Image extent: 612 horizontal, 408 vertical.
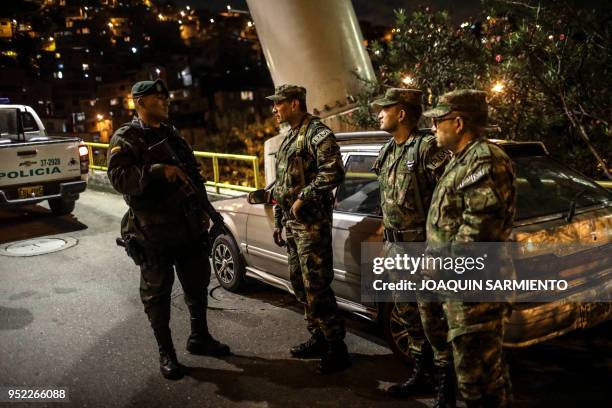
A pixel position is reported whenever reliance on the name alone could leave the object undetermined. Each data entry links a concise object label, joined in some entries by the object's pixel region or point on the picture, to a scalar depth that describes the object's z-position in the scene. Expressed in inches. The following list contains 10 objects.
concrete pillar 352.8
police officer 143.0
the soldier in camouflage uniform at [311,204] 143.1
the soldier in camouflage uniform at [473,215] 97.5
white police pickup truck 315.3
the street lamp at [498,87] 260.5
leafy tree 229.5
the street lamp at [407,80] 304.8
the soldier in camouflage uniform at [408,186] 127.1
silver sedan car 126.0
